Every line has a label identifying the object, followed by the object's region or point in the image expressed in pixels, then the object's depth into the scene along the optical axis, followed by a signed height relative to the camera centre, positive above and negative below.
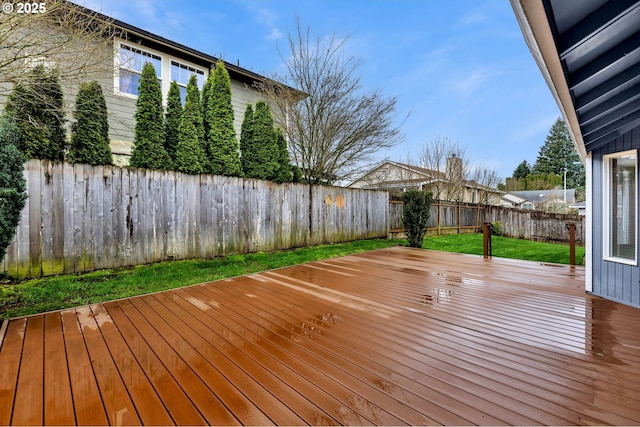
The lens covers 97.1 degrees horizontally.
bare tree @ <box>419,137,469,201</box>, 13.45 +2.28
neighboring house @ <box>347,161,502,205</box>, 13.43 +1.62
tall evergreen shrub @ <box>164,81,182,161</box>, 5.70 +1.85
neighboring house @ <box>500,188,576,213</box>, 27.22 +1.48
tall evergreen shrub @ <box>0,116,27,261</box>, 3.16 +0.34
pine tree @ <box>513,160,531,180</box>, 40.53 +6.02
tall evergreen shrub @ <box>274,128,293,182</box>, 7.39 +1.35
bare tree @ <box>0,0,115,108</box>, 3.39 +2.33
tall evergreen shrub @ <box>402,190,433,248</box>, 8.13 -0.05
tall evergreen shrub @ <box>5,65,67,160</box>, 3.98 +1.49
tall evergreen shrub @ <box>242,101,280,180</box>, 6.79 +1.57
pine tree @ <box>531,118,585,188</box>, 34.53 +6.76
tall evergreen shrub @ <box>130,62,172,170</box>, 5.24 +1.65
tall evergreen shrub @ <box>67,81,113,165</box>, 4.56 +1.39
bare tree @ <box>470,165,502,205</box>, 15.61 +1.84
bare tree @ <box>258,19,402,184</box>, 8.48 +3.23
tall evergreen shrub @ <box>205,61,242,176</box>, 6.12 +1.84
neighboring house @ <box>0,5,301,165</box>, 6.52 +3.73
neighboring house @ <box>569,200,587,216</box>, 20.39 +0.33
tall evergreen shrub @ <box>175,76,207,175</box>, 5.64 +1.56
